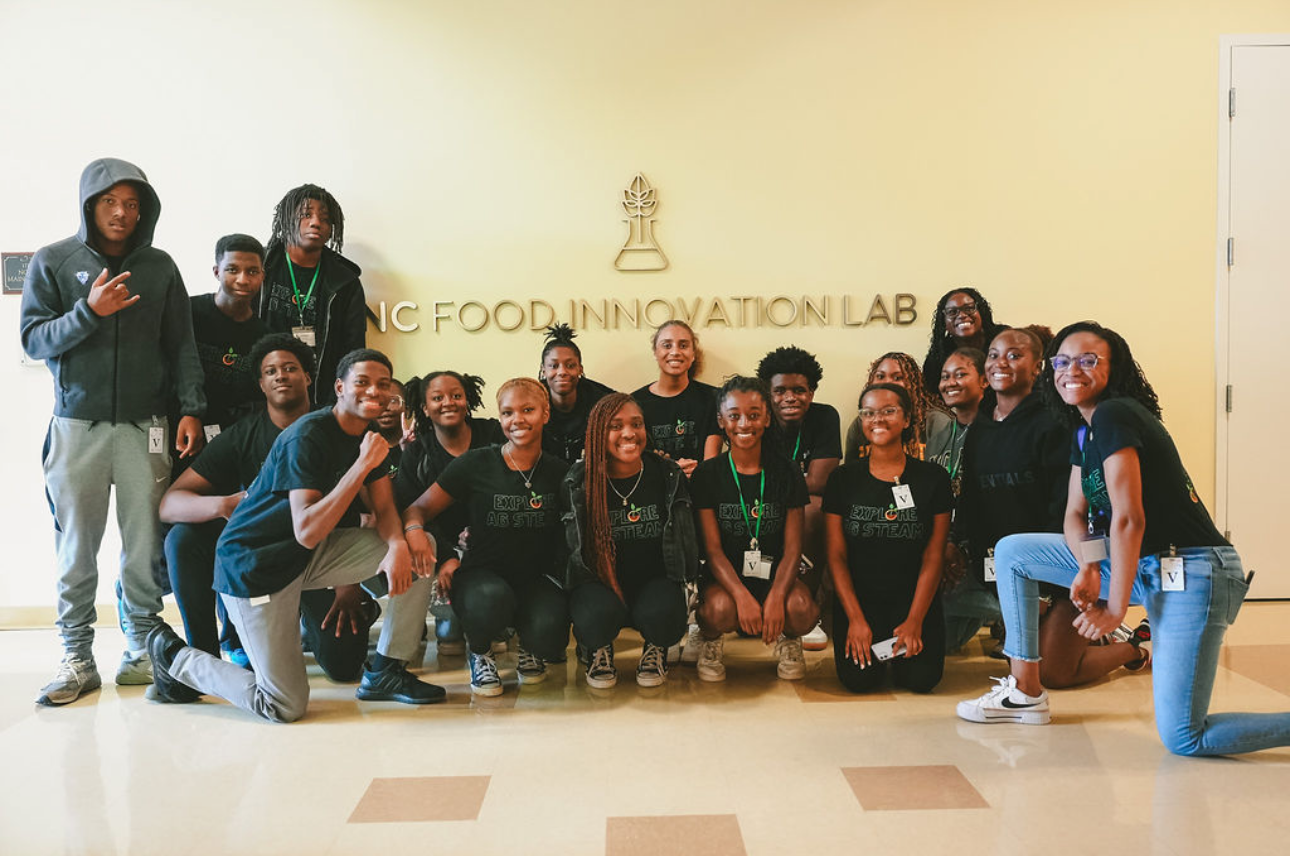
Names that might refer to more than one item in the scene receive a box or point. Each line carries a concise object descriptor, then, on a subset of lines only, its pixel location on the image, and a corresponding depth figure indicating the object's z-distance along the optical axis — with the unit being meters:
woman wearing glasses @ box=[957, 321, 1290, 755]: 2.64
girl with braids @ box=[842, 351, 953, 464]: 4.29
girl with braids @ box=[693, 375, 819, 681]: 3.56
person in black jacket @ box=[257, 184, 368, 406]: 4.38
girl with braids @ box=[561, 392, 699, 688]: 3.46
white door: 4.79
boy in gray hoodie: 3.50
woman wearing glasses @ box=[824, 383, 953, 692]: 3.42
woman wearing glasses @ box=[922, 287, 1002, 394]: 4.54
